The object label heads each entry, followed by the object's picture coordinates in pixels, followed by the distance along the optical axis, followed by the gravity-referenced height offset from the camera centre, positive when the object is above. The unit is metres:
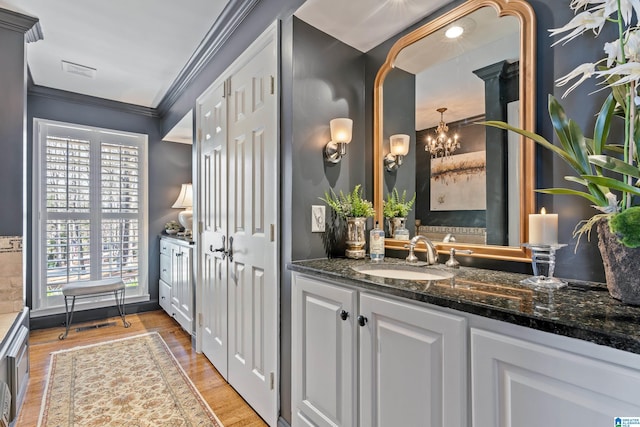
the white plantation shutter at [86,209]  3.51 +0.10
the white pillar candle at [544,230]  1.10 -0.05
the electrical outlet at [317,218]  1.78 -0.01
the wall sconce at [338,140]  1.76 +0.42
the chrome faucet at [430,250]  1.55 -0.16
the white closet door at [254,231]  1.84 -0.09
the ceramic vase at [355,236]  1.79 -0.11
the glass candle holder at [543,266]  1.06 -0.18
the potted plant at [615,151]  0.80 +0.19
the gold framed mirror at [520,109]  1.26 +0.43
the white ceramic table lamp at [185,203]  3.74 +0.17
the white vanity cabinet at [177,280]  3.12 -0.68
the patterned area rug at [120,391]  1.91 -1.19
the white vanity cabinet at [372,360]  0.96 -0.53
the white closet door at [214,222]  2.42 -0.04
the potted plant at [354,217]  1.79 +0.00
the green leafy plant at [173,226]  4.05 -0.11
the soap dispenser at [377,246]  1.72 -0.16
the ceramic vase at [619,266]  0.83 -0.14
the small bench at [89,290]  3.26 -0.75
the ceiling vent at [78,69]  2.97 +1.40
